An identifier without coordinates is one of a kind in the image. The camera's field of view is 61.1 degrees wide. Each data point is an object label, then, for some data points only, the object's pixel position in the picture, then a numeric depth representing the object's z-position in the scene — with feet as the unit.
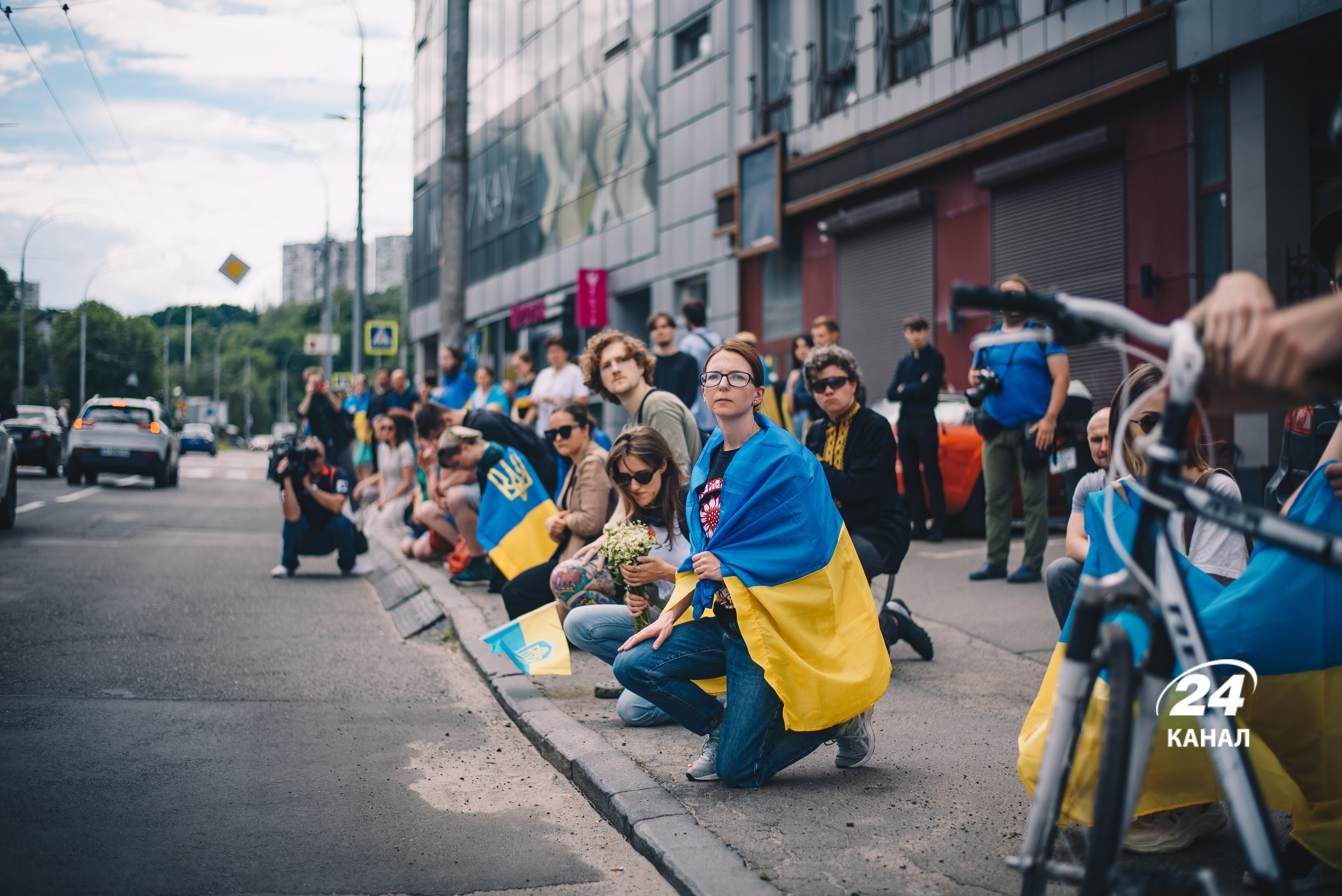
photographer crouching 32.86
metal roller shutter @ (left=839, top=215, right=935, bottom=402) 50.93
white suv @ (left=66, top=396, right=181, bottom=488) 72.59
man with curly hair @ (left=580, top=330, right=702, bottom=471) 19.88
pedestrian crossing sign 85.51
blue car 220.02
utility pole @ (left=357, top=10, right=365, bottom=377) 85.51
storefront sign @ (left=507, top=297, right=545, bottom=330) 94.32
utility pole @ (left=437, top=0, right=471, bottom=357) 42.65
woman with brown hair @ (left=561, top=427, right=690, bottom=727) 16.17
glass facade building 78.18
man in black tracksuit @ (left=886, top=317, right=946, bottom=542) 32.07
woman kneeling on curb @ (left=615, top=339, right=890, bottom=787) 12.50
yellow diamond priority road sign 106.73
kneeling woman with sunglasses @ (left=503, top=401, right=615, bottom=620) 21.06
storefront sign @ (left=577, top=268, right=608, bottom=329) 81.25
